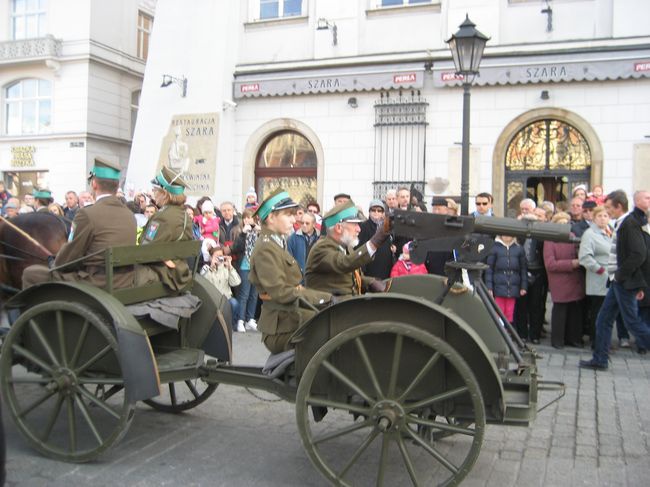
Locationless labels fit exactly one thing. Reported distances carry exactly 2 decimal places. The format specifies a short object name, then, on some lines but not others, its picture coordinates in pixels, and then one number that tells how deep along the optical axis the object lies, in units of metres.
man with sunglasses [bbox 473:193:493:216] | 9.34
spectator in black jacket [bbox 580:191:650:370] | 7.19
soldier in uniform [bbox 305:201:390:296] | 4.82
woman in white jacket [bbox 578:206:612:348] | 8.45
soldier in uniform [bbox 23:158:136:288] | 4.77
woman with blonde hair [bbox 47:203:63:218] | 11.26
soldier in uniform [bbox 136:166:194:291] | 5.12
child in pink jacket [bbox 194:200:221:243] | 9.79
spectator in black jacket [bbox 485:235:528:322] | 8.72
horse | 6.36
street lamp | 9.16
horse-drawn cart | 3.80
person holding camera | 9.29
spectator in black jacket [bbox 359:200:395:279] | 8.81
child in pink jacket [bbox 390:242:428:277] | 8.36
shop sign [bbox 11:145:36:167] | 20.78
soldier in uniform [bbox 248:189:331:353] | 4.42
